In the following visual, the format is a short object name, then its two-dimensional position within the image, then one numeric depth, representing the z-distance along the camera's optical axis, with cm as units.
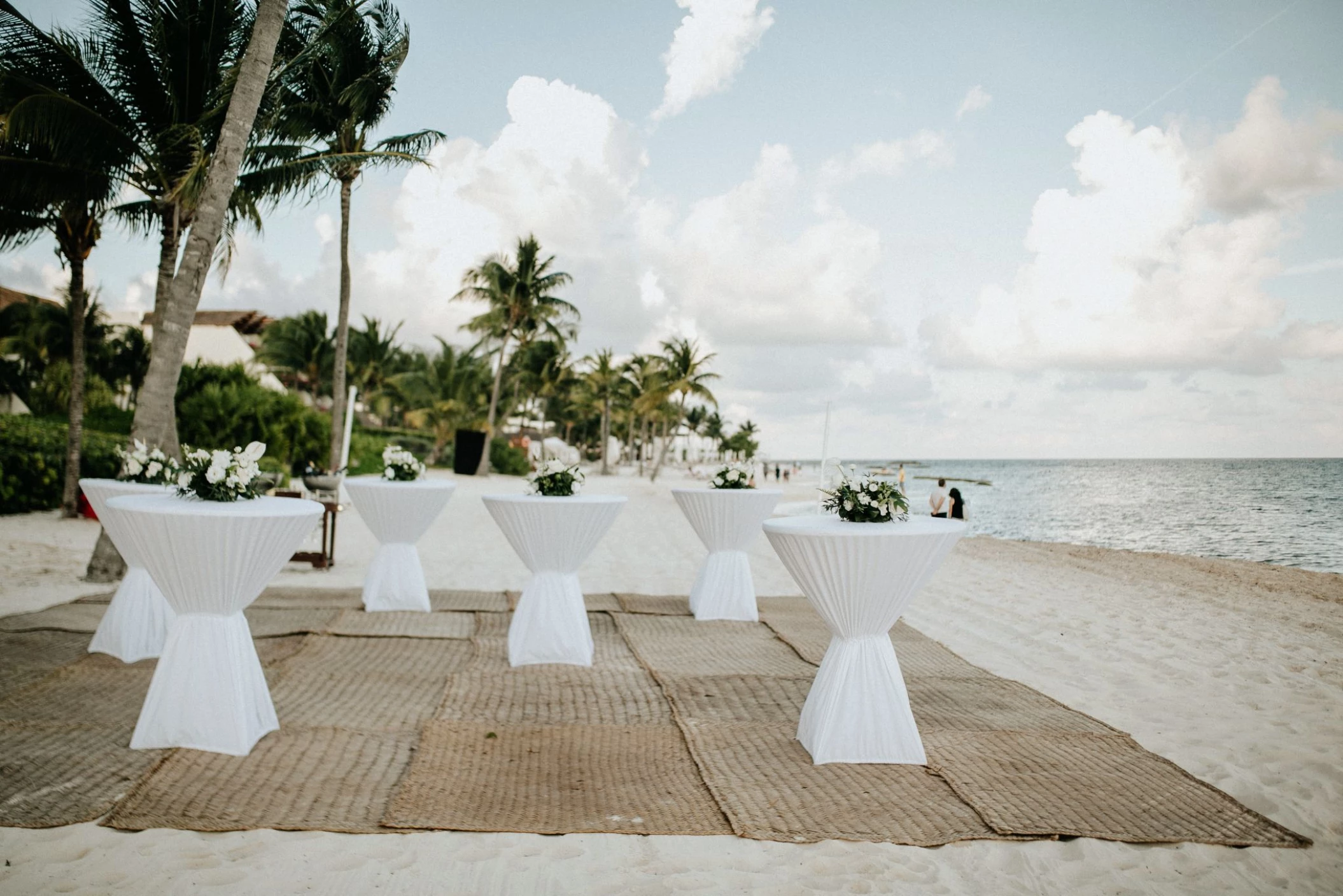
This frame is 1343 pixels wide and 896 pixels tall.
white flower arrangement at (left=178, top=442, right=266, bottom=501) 321
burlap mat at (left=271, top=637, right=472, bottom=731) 346
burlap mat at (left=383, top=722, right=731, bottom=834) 252
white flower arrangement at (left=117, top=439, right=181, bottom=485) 462
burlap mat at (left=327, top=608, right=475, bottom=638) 503
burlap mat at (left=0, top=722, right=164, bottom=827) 244
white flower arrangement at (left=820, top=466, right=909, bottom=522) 321
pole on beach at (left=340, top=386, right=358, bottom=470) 844
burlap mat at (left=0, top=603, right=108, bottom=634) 466
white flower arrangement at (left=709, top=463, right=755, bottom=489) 588
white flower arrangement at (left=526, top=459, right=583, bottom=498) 466
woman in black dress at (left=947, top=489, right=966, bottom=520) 1341
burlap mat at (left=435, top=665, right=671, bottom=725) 355
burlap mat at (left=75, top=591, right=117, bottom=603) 550
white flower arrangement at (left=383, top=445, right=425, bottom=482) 580
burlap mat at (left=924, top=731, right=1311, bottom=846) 257
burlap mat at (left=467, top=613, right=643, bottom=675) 443
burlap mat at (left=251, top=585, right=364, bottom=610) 574
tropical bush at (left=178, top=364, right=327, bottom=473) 1563
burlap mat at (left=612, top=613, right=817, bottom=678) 444
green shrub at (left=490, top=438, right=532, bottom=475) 2875
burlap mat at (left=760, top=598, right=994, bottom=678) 453
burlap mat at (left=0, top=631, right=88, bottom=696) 374
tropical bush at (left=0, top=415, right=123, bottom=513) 977
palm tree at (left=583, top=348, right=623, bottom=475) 3534
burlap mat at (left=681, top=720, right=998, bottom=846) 250
